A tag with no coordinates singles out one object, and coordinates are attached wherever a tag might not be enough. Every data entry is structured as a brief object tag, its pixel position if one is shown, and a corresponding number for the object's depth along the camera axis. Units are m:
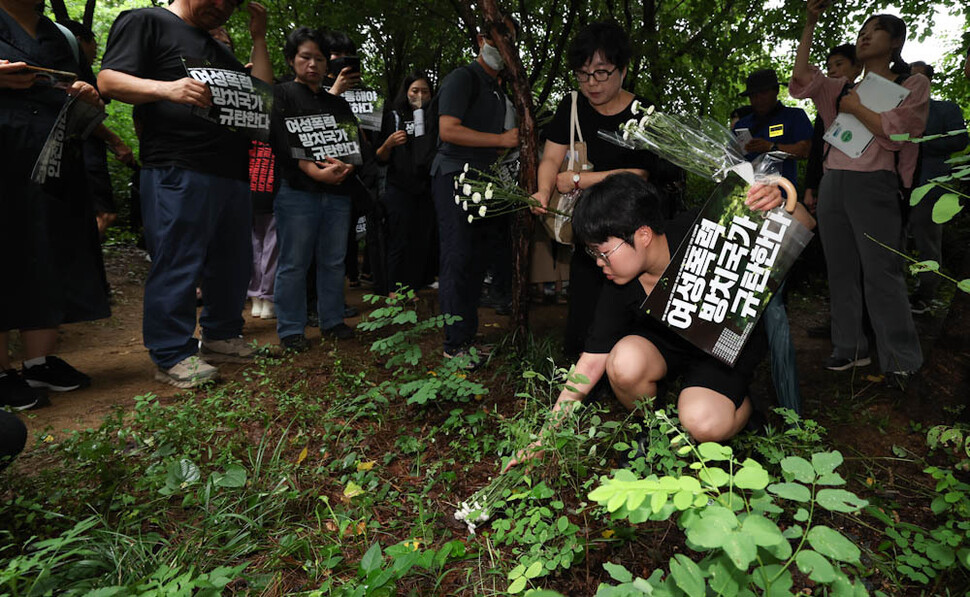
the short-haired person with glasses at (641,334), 2.17
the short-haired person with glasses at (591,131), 2.83
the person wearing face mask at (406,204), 4.97
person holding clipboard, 3.09
